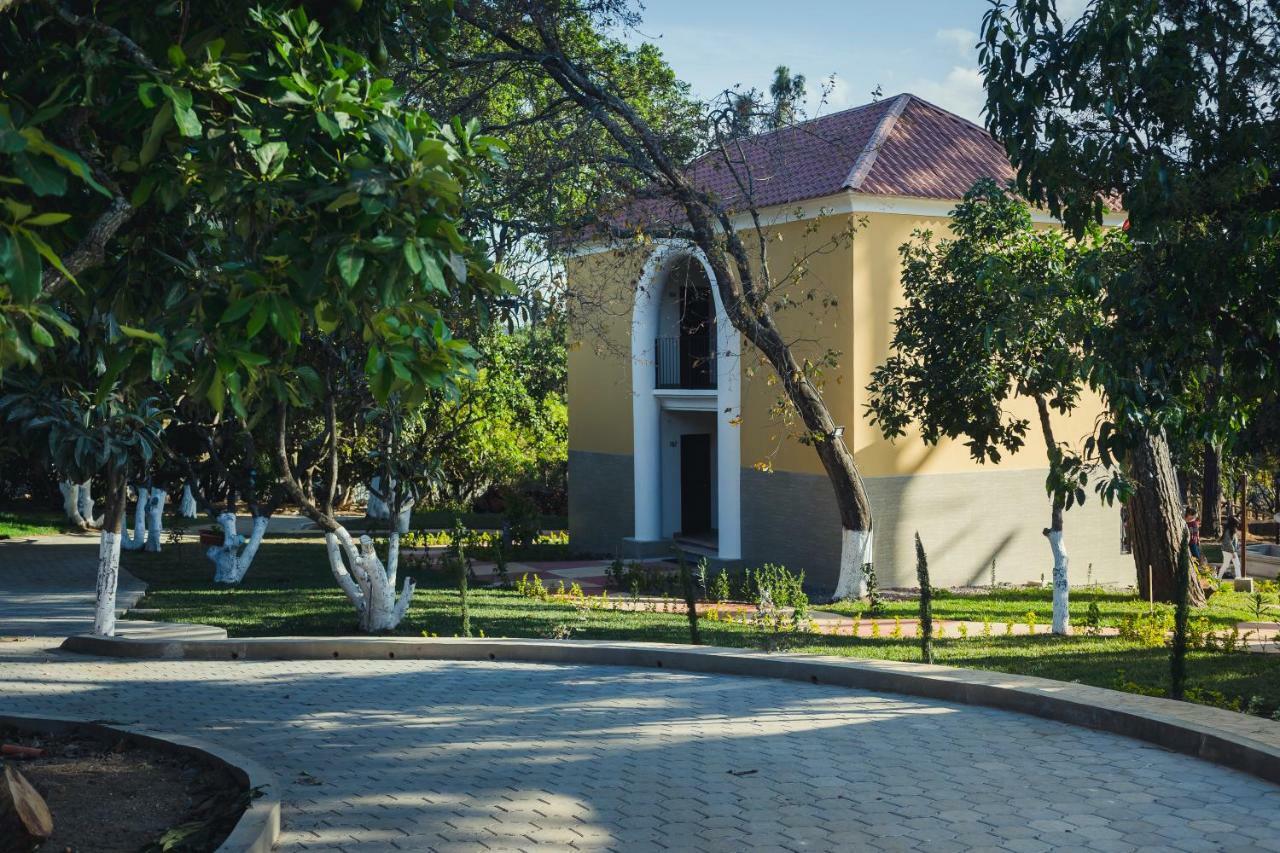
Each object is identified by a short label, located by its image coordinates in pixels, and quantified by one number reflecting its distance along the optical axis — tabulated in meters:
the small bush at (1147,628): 12.16
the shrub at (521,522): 25.86
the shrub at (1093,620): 13.45
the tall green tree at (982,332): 13.04
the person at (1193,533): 19.77
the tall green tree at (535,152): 15.52
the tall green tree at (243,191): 5.06
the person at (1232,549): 21.56
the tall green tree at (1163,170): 8.37
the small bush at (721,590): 16.72
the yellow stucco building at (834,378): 19.36
